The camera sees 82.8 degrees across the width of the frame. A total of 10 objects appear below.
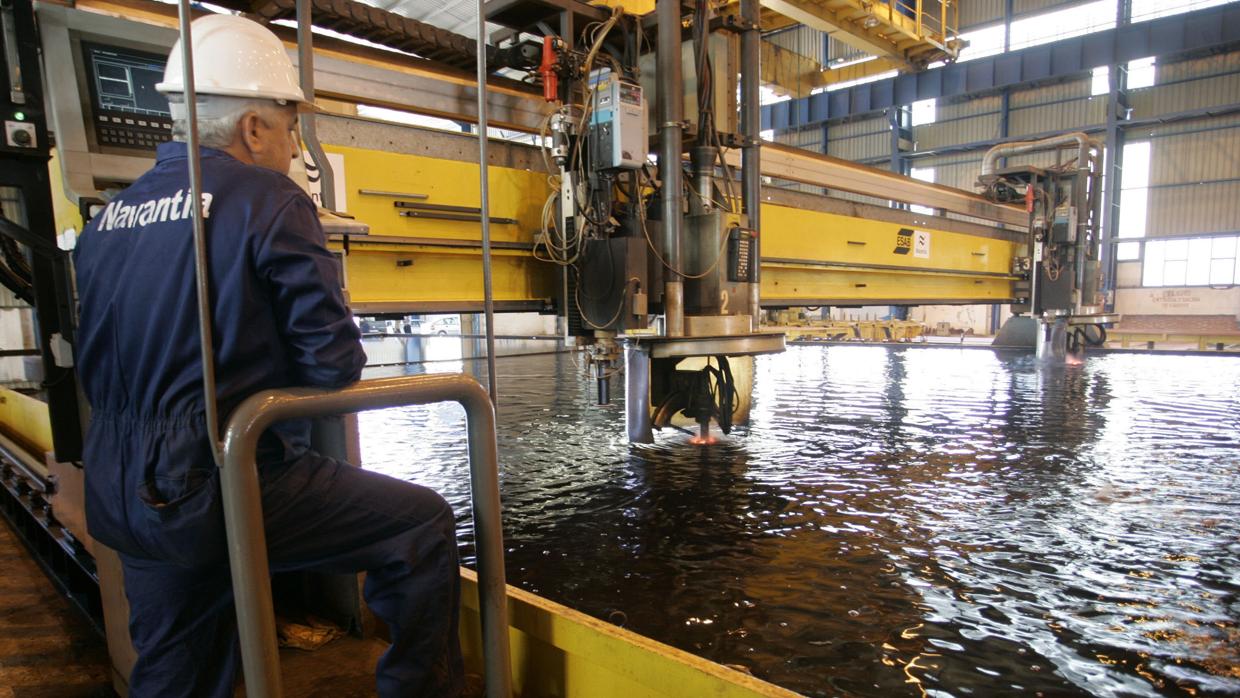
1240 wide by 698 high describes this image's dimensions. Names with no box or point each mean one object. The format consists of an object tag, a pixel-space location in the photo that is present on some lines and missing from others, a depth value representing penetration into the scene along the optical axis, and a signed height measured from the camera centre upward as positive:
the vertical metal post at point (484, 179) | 1.46 +0.26
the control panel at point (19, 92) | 1.70 +0.51
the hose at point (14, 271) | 2.13 +0.11
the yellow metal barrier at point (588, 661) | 1.32 -0.75
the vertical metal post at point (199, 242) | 0.96 +0.08
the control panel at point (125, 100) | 1.74 +0.52
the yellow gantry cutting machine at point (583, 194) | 2.99 +0.50
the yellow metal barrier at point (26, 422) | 3.17 -0.60
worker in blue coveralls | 1.10 -0.14
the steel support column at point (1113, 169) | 16.20 +2.82
